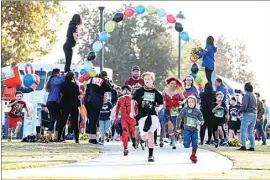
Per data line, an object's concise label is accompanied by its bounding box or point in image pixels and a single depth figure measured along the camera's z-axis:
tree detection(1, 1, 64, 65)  32.91
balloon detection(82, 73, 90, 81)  23.36
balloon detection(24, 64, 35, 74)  23.91
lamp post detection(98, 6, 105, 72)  23.02
